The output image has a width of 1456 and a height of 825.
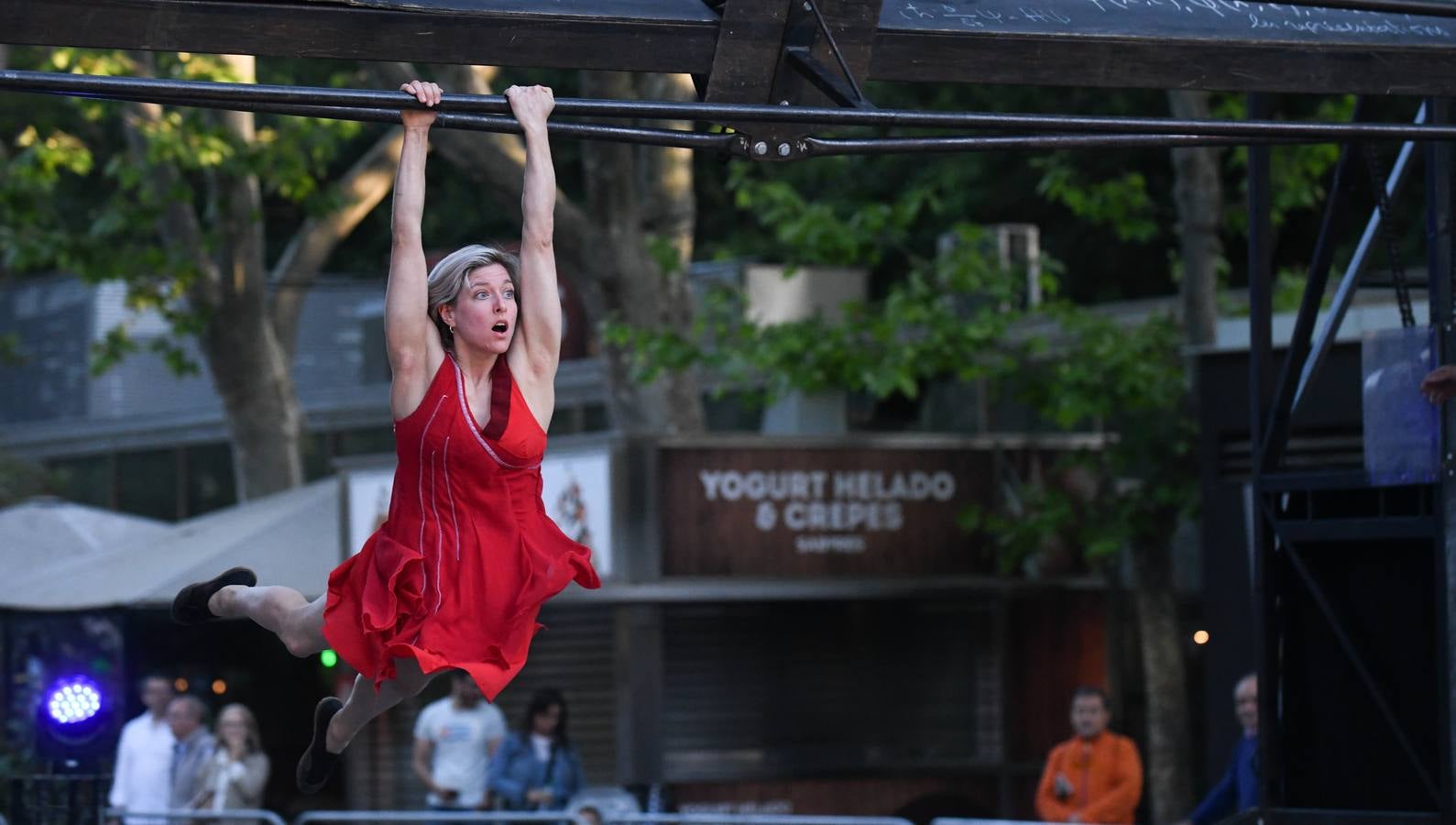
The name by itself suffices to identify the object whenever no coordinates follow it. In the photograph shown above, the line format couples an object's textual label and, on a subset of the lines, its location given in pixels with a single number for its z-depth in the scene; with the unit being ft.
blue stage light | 55.83
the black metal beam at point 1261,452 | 46.57
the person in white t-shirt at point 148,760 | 78.07
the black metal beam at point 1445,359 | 41.73
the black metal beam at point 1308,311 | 46.62
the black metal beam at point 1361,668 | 43.55
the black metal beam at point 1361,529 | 43.32
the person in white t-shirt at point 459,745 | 81.10
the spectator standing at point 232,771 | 76.18
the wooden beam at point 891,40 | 30.09
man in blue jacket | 57.52
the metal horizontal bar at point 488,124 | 30.22
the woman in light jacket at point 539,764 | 78.02
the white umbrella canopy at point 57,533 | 102.37
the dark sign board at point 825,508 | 88.58
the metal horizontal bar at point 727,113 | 28.73
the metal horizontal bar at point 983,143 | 32.65
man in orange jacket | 68.54
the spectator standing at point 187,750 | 76.54
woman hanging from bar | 30.12
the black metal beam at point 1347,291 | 46.34
